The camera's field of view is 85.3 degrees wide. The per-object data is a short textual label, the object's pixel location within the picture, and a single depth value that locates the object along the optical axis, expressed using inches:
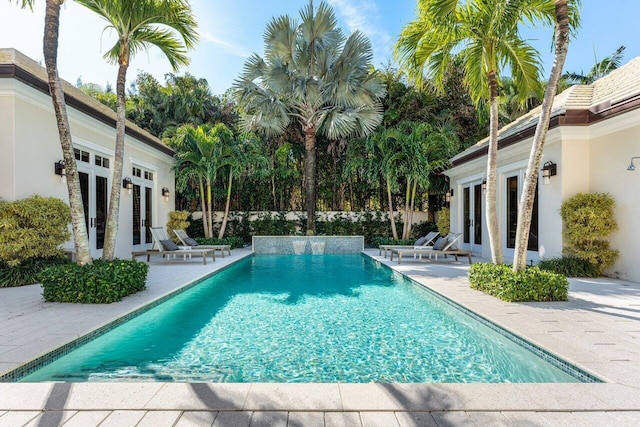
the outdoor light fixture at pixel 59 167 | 308.8
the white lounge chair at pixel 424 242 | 449.7
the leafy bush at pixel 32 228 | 246.4
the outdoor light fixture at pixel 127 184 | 433.1
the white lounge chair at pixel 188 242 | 451.8
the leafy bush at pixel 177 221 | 561.5
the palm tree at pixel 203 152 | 519.2
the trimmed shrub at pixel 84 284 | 200.1
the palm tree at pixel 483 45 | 225.0
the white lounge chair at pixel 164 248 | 386.9
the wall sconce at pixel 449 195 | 560.7
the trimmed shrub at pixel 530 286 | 204.4
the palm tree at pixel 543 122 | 200.7
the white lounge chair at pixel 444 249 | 387.9
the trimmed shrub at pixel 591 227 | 278.1
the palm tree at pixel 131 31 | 226.4
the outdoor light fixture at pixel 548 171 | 312.3
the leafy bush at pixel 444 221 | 578.2
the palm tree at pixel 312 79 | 498.3
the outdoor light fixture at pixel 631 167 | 255.6
